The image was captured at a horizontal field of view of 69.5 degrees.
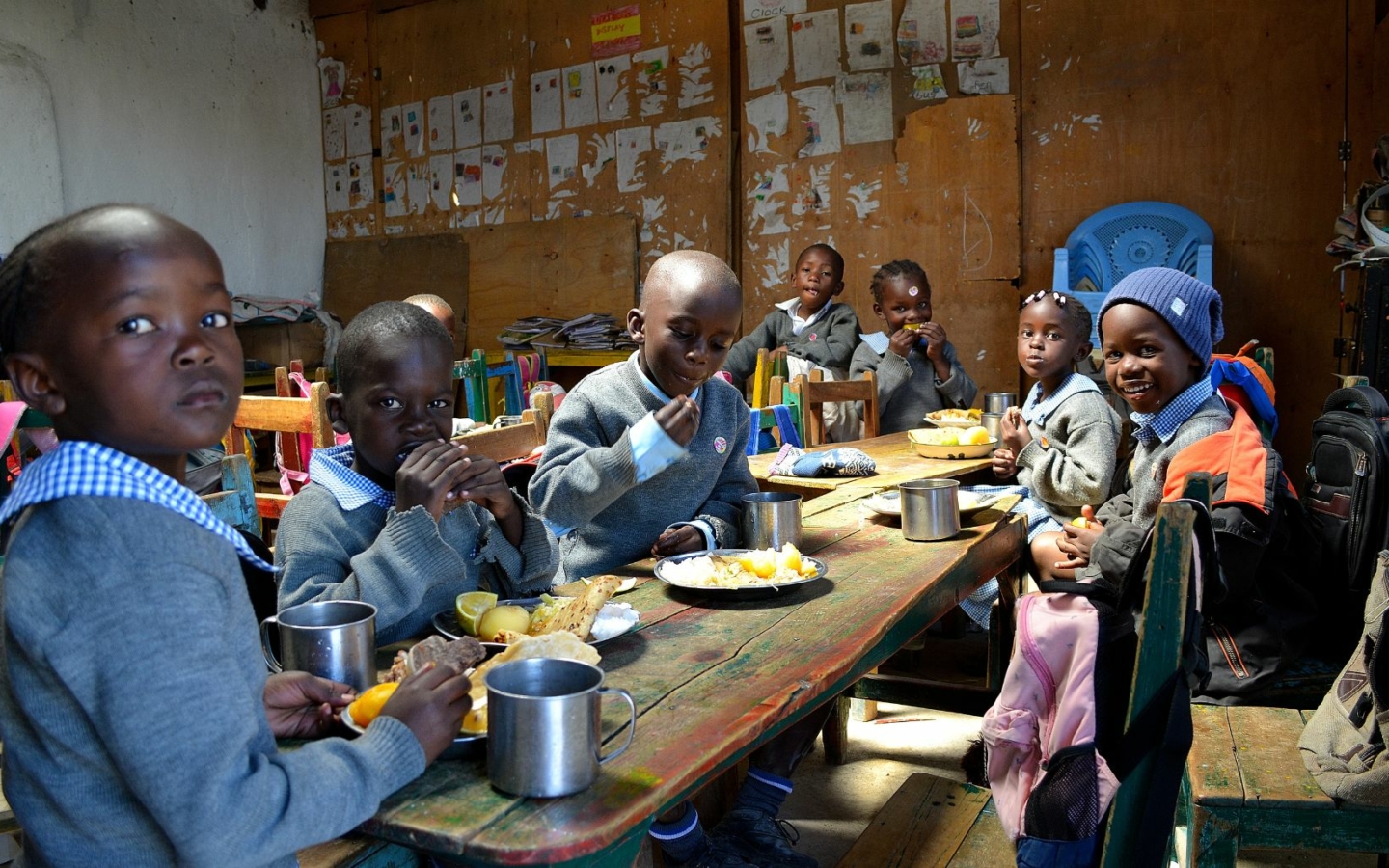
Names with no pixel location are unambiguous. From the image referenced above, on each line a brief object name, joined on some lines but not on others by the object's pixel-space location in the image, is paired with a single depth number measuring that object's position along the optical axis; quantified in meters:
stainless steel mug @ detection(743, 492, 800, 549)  2.02
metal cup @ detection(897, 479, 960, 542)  2.13
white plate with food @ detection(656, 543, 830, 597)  1.69
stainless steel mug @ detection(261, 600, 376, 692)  1.22
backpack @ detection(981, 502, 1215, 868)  1.66
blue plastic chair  5.22
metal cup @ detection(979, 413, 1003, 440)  3.72
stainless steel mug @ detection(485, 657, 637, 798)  0.97
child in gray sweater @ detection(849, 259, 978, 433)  4.60
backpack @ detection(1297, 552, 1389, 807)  1.58
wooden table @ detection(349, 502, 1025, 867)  0.95
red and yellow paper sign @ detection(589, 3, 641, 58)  6.61
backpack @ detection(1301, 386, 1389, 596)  2.05
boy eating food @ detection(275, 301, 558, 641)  1.44
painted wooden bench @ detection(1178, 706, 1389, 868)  1.63
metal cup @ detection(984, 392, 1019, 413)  4.12
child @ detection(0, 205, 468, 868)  0.83
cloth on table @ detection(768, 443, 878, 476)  3.15
